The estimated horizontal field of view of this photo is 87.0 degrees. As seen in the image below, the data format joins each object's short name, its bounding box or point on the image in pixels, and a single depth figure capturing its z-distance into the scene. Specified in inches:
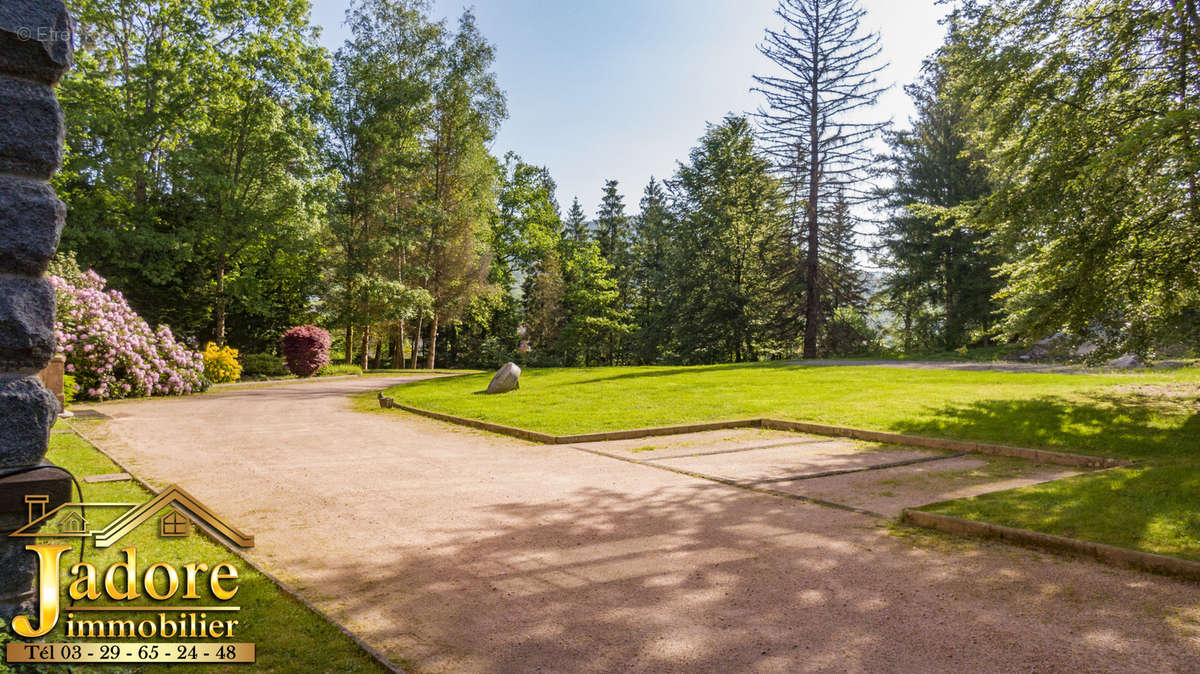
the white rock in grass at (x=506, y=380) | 631.8
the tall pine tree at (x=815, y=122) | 1135.0
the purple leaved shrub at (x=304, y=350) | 983.6
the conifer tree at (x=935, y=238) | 1184.8
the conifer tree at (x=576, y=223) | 2251.5
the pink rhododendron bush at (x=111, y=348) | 555.2
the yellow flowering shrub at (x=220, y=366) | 800.9
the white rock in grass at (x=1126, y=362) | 715.4
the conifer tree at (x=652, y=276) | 1571.1
